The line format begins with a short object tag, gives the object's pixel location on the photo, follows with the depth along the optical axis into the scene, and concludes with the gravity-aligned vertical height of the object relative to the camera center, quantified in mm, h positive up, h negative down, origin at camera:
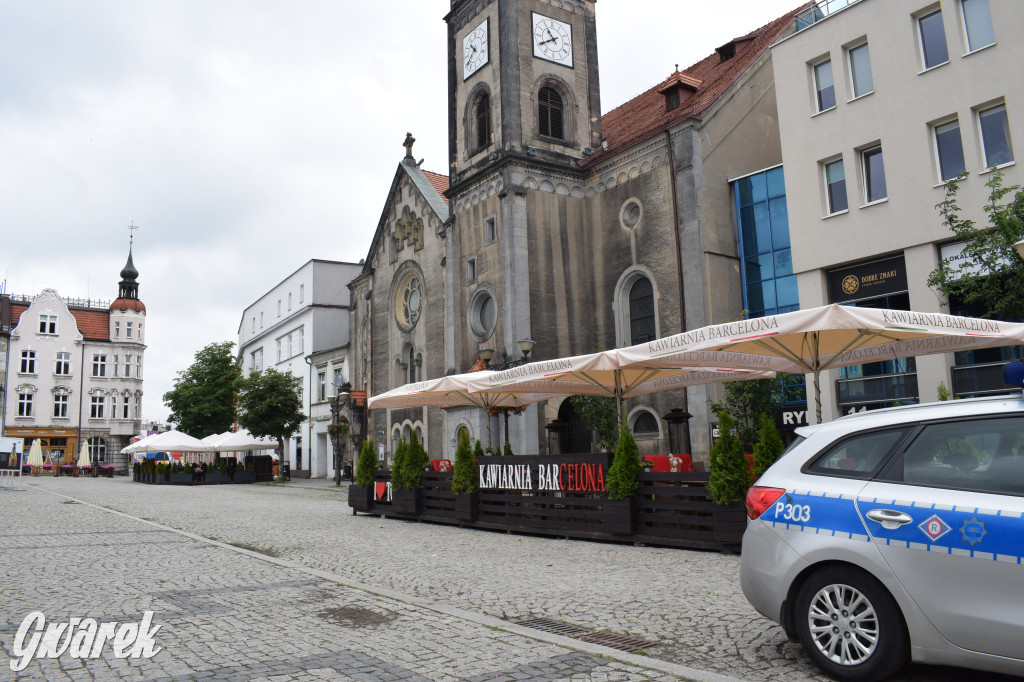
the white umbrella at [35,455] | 38812 +891
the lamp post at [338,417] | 36938 +2223
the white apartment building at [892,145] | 18219 +7288
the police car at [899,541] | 4379 -610
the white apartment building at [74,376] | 70625 +8782
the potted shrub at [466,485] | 15547 -573
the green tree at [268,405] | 43500 +3250
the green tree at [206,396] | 60344 +5367
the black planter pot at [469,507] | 15500 -1016
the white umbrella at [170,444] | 42625 +1263
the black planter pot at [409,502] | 17172 -955
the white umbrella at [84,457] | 61603 +1092
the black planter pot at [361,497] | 18984 -894
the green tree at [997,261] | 13039 +2981
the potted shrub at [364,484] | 19016 -582
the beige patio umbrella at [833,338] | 9992 +1426
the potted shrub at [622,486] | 12352 -579
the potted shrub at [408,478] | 17234 -433
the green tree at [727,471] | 10852 -354
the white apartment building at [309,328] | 51594 +9407
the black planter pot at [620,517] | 12271 -1051
